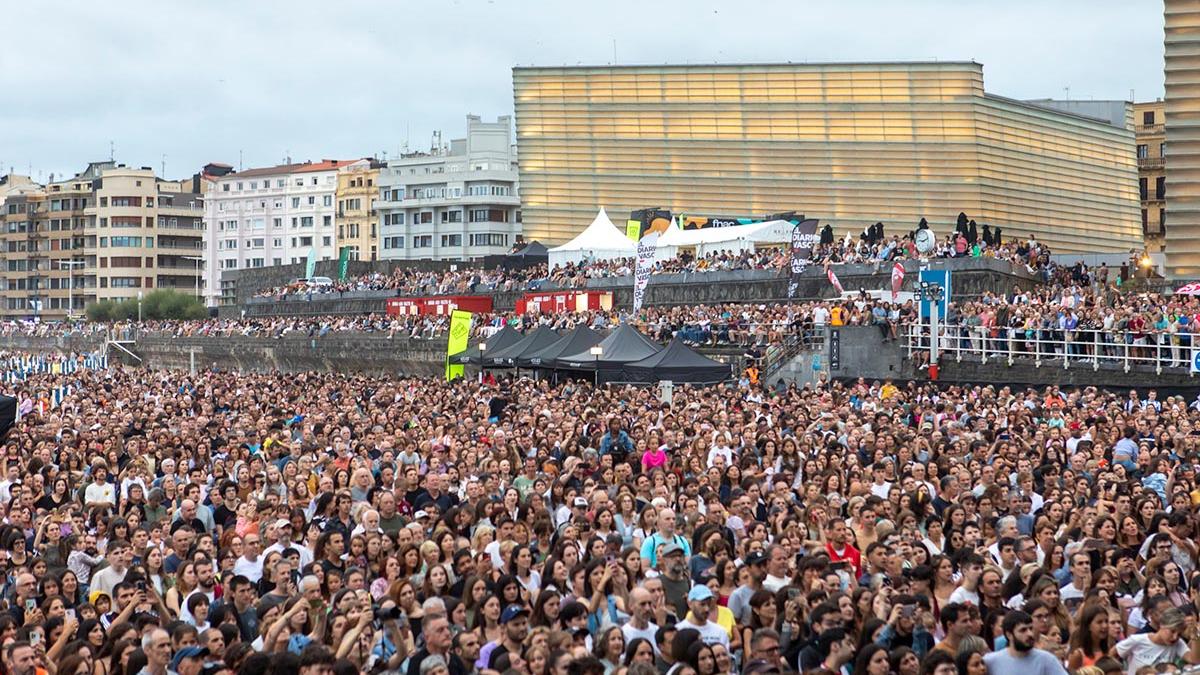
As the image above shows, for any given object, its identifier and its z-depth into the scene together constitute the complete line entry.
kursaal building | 88.12
